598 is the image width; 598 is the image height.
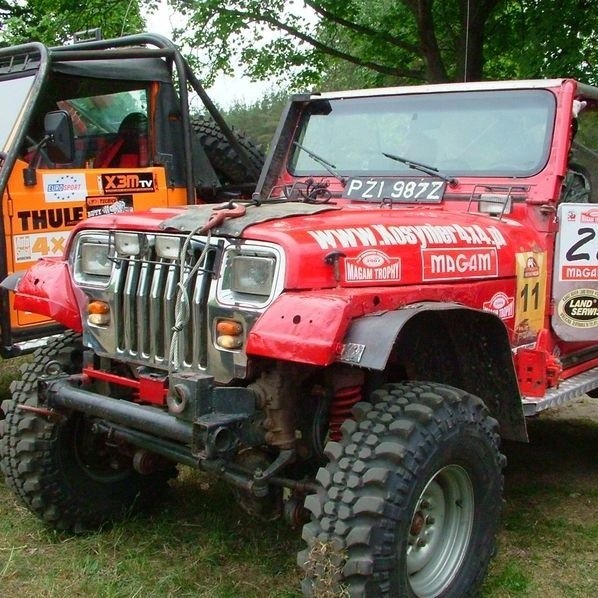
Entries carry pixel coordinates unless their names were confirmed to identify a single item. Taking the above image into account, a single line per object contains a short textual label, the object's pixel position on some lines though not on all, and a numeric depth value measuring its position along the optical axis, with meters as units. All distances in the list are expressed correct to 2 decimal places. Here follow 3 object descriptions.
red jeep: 2.86
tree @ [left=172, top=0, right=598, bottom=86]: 8.98
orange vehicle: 5.30
